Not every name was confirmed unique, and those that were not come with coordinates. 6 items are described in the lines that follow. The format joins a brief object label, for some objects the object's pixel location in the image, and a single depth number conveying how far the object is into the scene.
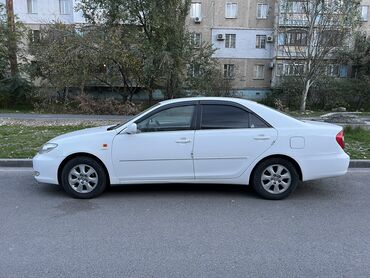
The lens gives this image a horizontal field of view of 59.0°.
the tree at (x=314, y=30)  17.84
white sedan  4.79
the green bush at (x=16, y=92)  20.97
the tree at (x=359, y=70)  23.88
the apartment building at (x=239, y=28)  29.45
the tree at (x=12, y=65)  20.72
